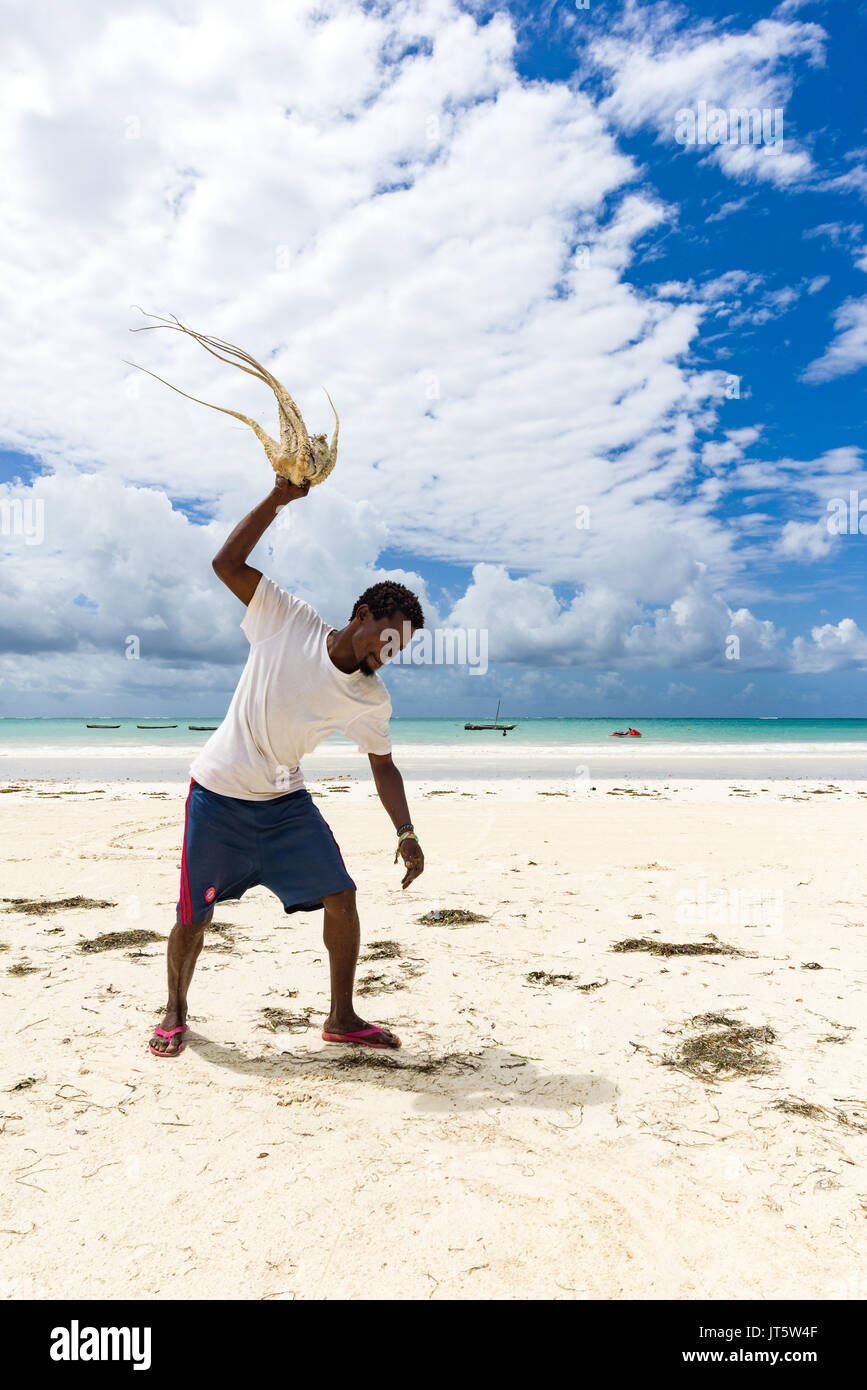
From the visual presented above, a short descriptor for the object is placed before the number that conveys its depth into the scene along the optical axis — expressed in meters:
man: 3.45
